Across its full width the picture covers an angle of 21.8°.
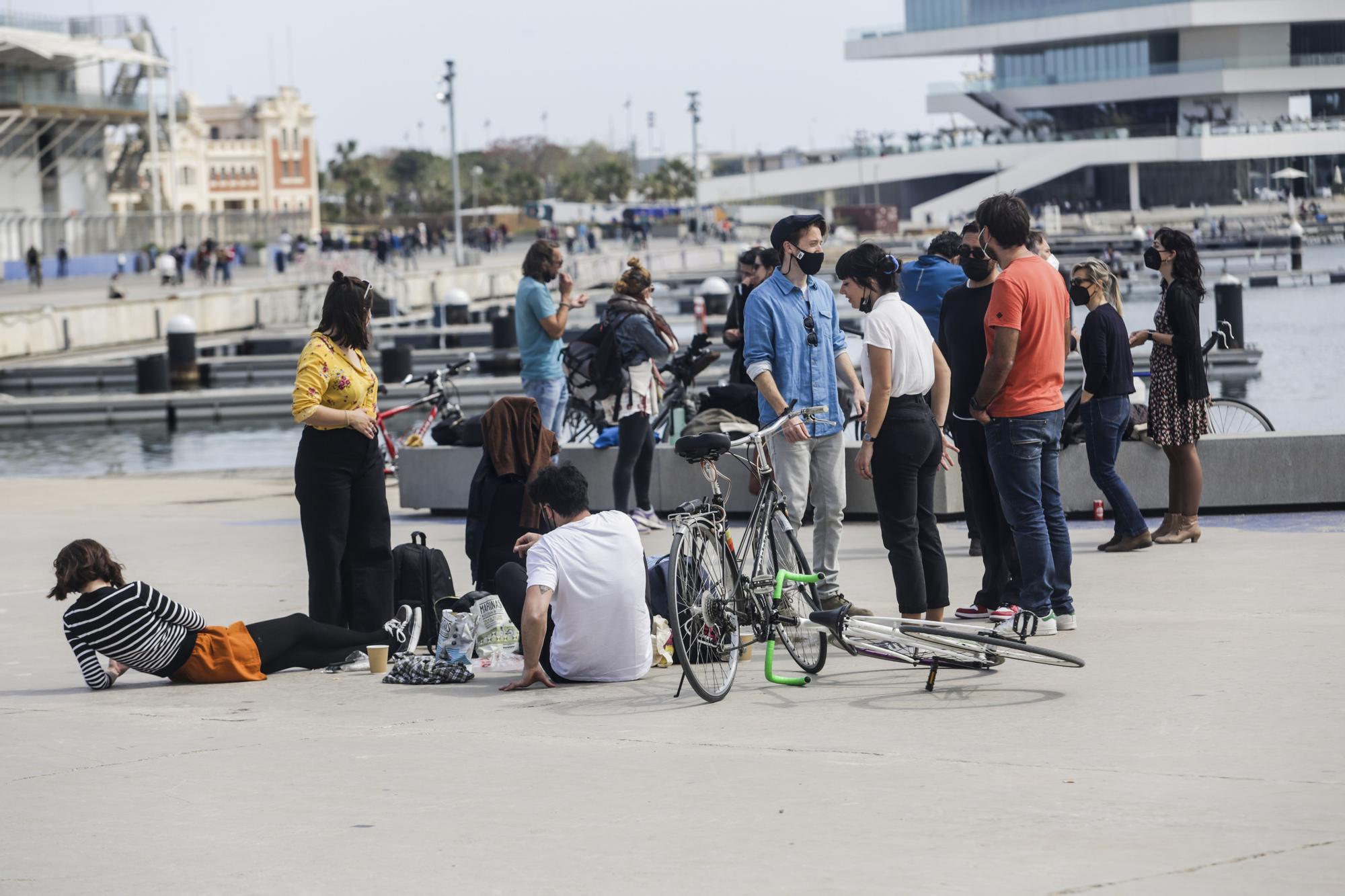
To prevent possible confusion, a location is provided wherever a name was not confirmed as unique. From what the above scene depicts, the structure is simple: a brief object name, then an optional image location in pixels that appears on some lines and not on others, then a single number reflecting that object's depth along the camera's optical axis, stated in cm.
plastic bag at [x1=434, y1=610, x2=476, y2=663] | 1584
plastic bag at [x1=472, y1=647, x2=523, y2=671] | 1572
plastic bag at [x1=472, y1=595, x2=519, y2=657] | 1582
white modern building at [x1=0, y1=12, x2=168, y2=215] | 15850
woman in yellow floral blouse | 1617
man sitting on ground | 1426
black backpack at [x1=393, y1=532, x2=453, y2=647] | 1708
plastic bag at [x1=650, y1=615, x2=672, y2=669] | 1539
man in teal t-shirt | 2366
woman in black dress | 2021
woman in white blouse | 1566
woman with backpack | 2314
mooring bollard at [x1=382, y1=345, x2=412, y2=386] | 6312
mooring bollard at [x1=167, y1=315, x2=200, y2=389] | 7090
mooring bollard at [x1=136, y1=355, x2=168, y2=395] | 6485
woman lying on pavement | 1499
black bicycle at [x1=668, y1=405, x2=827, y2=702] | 1373
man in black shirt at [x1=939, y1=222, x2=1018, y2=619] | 1652
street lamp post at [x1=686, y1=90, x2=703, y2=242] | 19201
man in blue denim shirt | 1617
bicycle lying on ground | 1382
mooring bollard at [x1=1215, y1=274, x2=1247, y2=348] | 6064
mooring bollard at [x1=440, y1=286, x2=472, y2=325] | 9019
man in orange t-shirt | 1532
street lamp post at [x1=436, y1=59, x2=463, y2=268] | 12388
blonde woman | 1970
